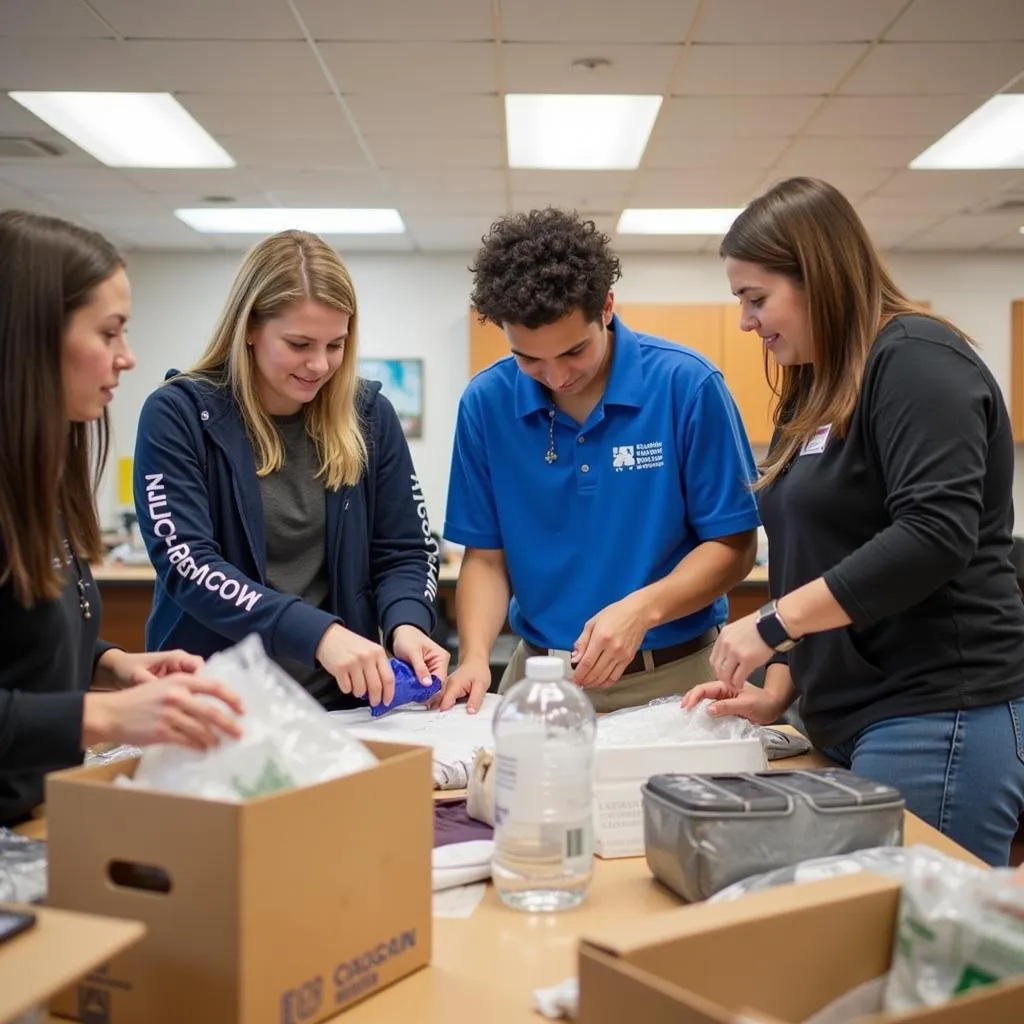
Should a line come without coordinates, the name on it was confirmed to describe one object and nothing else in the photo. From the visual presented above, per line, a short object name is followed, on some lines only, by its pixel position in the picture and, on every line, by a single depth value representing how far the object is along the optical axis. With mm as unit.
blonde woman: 1549
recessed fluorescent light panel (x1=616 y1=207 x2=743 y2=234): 5656
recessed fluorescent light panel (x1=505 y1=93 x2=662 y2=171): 4078
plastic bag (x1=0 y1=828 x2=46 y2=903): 871
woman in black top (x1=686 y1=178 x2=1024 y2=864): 1225
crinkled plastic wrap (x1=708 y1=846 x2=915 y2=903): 911
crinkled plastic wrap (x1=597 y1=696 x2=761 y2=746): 1319
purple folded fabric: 1142
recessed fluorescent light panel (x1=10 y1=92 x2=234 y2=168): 4051
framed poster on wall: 6695
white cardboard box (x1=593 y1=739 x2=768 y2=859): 1127
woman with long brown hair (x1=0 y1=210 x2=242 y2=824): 922
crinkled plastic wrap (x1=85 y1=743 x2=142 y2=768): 1401
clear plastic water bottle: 952
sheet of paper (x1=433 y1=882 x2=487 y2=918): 988
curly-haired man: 1624
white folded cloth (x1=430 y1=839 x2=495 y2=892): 1030
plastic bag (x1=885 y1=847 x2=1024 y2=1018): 704
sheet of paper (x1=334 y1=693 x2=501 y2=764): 1382
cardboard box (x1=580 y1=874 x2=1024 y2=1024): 624
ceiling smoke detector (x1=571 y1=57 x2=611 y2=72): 3633
